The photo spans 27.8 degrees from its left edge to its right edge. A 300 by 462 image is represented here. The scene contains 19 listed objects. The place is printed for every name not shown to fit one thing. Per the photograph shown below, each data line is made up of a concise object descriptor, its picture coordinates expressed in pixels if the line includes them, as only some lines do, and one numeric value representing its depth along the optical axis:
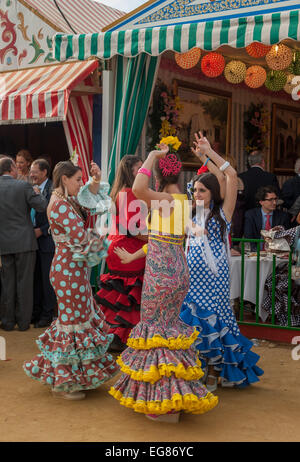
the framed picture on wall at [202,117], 9.00
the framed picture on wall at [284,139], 11.38
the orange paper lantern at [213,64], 7.67
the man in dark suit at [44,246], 7.12
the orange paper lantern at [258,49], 7.49
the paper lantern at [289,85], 8.68
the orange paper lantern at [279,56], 7.38
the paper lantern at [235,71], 7.96
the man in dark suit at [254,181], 8.33
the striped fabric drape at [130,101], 7.38
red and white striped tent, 7.44
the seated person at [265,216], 7.16
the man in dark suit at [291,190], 7.97
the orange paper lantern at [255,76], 8.20
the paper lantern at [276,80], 8.46
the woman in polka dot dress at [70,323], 4.48
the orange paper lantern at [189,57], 7.41
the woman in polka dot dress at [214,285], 4.60
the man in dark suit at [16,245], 6.82
